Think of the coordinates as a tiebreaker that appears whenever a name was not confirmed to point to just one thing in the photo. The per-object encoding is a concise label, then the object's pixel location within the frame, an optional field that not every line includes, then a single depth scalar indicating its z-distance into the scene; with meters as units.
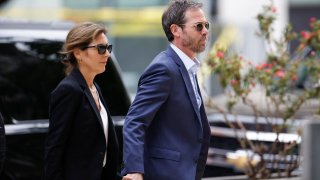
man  10.20
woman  10.15
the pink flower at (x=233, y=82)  16.80
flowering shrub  16.83
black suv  12.83
